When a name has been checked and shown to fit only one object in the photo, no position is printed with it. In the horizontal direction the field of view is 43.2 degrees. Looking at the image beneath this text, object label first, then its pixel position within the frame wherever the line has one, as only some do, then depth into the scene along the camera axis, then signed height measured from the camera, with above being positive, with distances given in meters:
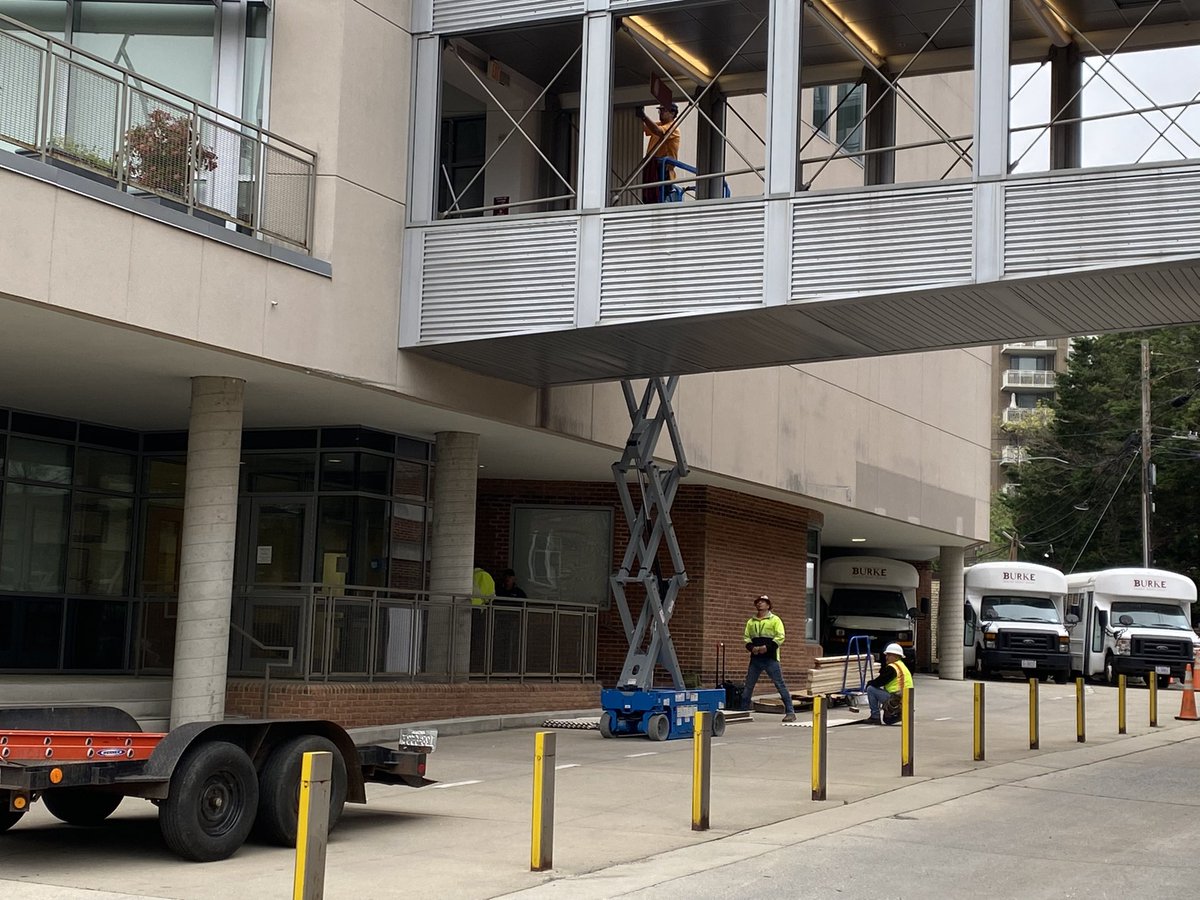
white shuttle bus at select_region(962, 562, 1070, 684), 38.16 +0.16
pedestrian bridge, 15.32 +4.27
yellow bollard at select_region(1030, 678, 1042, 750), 19.02 -1.19
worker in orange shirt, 19.77 +6.25
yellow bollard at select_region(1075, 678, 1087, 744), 20.60 -1.28
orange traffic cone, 25.31 -1.26
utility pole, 52.72 +5.75
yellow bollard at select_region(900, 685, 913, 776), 15.81 -1.23
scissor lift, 19.34 +0.29
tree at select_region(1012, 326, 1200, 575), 64.00 +7.62
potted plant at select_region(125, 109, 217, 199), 15.16 +4.50
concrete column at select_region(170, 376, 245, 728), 16.97 +0.54
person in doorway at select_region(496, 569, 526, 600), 24.42 +0.39
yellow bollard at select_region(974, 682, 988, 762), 16.77 -1.12
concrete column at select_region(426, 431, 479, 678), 21.23 +1.30
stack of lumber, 29.45 -1.09
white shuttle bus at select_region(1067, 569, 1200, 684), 36.91 +0.12
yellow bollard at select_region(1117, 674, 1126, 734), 22.37 -1.18
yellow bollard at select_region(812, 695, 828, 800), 13.55 -1.22
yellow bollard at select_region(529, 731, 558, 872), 10.05 -1.27
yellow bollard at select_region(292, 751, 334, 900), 7.93 -1.20
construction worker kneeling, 22.59 -1.10
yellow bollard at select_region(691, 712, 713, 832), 11.66 -1.20
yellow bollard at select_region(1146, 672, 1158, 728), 23.81 -1.16
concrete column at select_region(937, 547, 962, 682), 39.94 +0.19
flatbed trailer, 9.59 -1.14
